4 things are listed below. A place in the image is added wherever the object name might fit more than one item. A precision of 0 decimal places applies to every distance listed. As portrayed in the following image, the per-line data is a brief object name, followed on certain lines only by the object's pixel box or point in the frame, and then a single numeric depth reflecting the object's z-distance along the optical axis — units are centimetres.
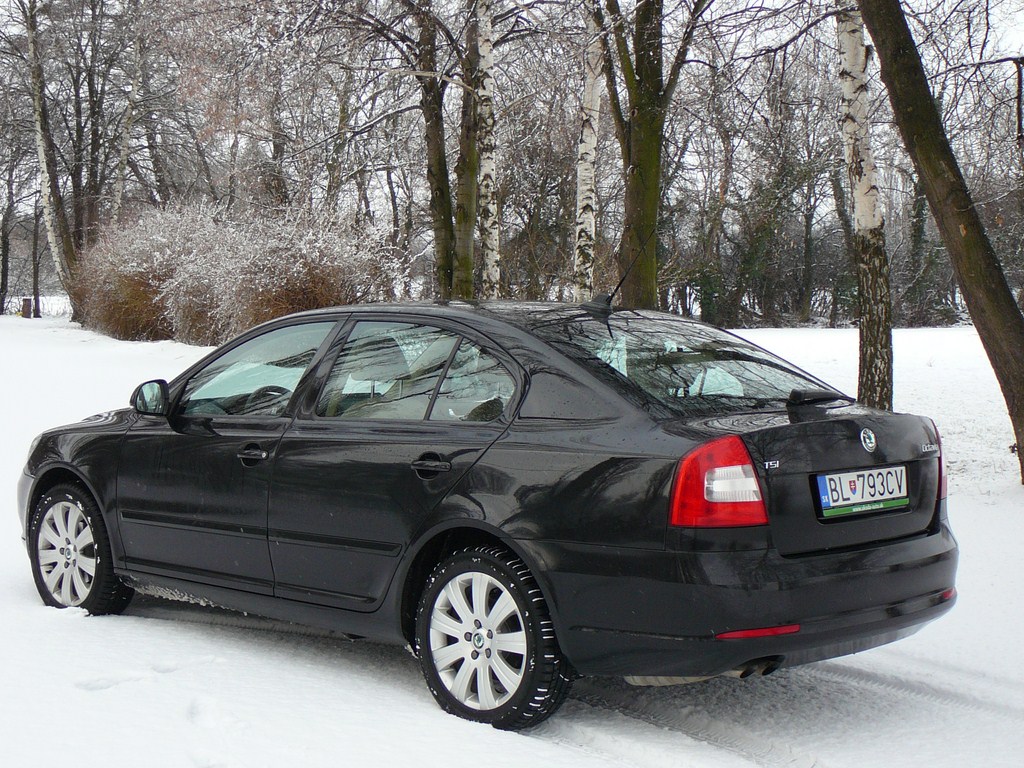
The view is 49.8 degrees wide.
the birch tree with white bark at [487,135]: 1641
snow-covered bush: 1928
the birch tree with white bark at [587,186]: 1545
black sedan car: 358
